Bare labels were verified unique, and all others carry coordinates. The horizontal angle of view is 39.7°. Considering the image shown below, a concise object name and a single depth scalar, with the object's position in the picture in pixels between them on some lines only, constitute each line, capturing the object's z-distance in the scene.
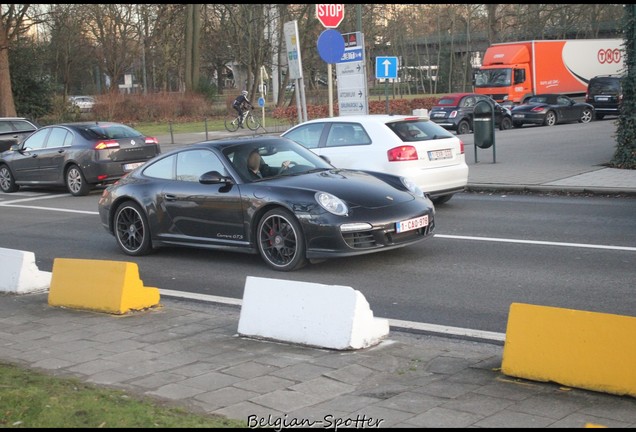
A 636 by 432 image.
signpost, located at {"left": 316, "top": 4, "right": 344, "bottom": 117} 20.47
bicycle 41.22
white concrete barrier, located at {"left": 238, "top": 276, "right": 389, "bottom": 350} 6.45
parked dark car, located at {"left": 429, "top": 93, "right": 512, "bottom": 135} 35.41
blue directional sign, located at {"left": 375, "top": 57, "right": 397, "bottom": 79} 23.20
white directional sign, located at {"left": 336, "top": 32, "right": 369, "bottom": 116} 22.00
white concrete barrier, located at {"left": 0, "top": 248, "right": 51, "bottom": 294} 9.29
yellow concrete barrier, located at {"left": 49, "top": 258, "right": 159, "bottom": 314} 8.10
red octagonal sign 22.30
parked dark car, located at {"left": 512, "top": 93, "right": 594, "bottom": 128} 37.34
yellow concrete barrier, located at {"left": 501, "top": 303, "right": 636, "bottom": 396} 5.26
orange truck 46.47
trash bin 19.47
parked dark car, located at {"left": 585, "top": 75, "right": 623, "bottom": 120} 39.06
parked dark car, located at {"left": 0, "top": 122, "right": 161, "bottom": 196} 18.83
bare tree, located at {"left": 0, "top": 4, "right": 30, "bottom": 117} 39.41
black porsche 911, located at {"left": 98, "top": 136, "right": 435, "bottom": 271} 9.45
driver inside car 10.33
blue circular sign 20.47
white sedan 13.40
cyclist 40.41
